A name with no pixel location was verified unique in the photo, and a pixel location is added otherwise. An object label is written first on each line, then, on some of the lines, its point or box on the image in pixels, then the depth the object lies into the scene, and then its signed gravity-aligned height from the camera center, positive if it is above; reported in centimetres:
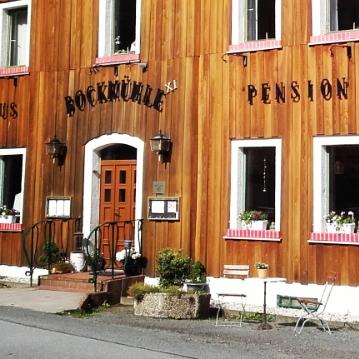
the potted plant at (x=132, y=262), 1399 -72
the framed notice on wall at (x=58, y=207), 1534 +39
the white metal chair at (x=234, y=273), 1287 -84
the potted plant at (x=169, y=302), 1186 -127
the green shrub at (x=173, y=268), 1305 -77
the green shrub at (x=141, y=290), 1202 -109
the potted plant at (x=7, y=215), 1616 +21
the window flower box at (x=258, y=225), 1298 +4
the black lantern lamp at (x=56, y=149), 1538 +164
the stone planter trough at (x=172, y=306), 1186 -134
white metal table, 1101 -142
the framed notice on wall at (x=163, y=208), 1402 +36
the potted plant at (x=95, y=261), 1326 -72
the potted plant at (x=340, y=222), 1223 +11
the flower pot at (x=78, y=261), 1489 -76
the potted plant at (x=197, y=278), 1283 -95
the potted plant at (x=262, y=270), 1193 -72
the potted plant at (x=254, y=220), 1299 +13
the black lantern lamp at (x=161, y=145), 1403 +160
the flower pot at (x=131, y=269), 1398 -86
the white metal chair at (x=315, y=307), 1055 -123
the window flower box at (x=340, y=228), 1221 +0
